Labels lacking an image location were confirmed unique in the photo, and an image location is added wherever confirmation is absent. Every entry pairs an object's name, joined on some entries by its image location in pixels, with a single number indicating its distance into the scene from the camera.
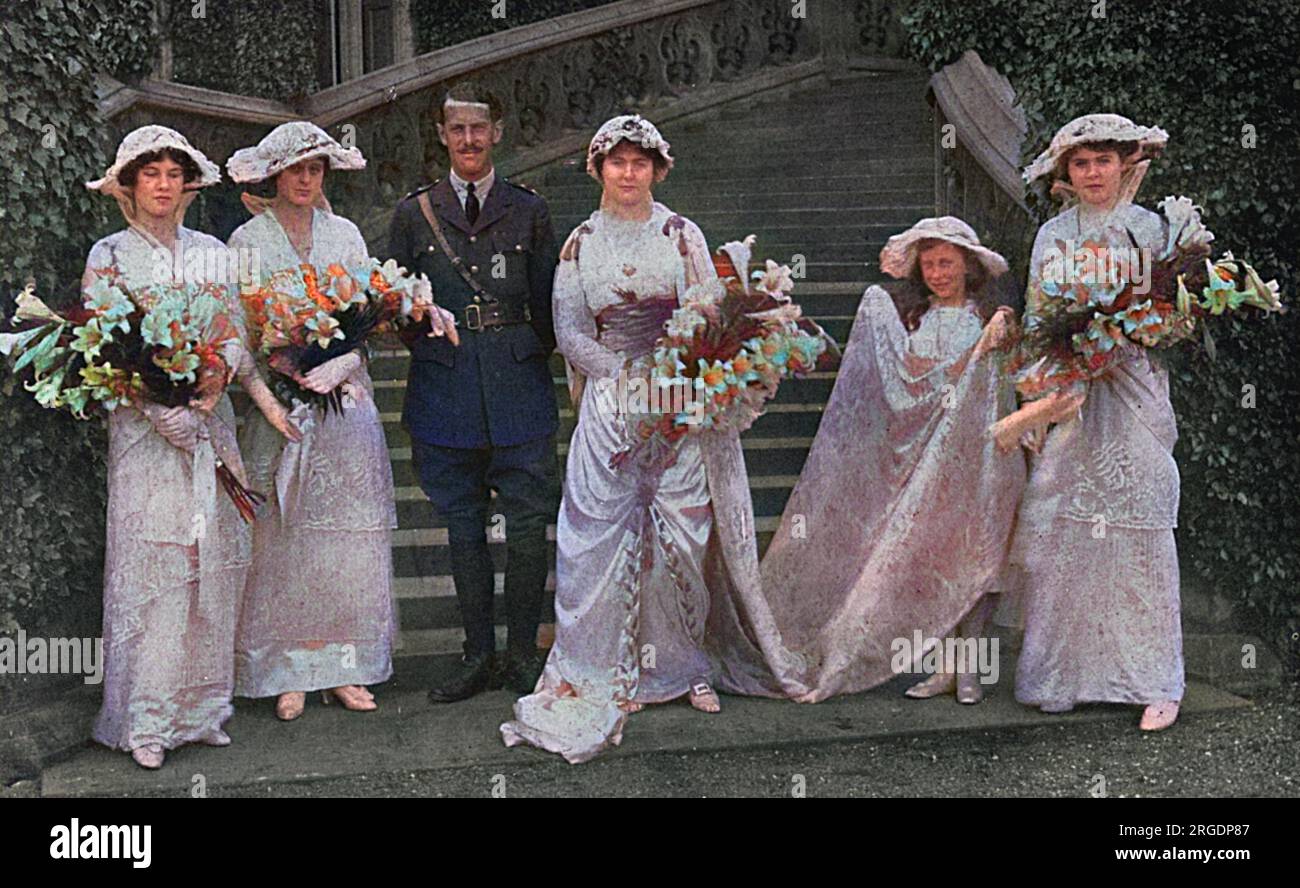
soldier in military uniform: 5.56
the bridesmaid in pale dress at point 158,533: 5.09
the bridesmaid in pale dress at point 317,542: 5.46
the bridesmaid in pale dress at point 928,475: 5.64
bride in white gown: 5.43
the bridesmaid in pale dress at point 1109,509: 5.38
